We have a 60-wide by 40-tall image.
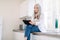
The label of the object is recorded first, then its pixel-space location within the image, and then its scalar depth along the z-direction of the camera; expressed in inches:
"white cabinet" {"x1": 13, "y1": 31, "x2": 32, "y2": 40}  81.0
